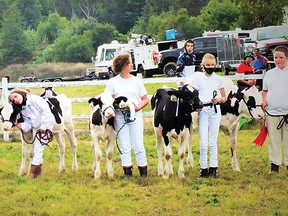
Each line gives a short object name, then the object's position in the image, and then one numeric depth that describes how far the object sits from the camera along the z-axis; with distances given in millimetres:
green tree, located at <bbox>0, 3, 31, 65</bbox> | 99019
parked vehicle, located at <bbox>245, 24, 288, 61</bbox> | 39312
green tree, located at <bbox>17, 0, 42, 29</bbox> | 139000
